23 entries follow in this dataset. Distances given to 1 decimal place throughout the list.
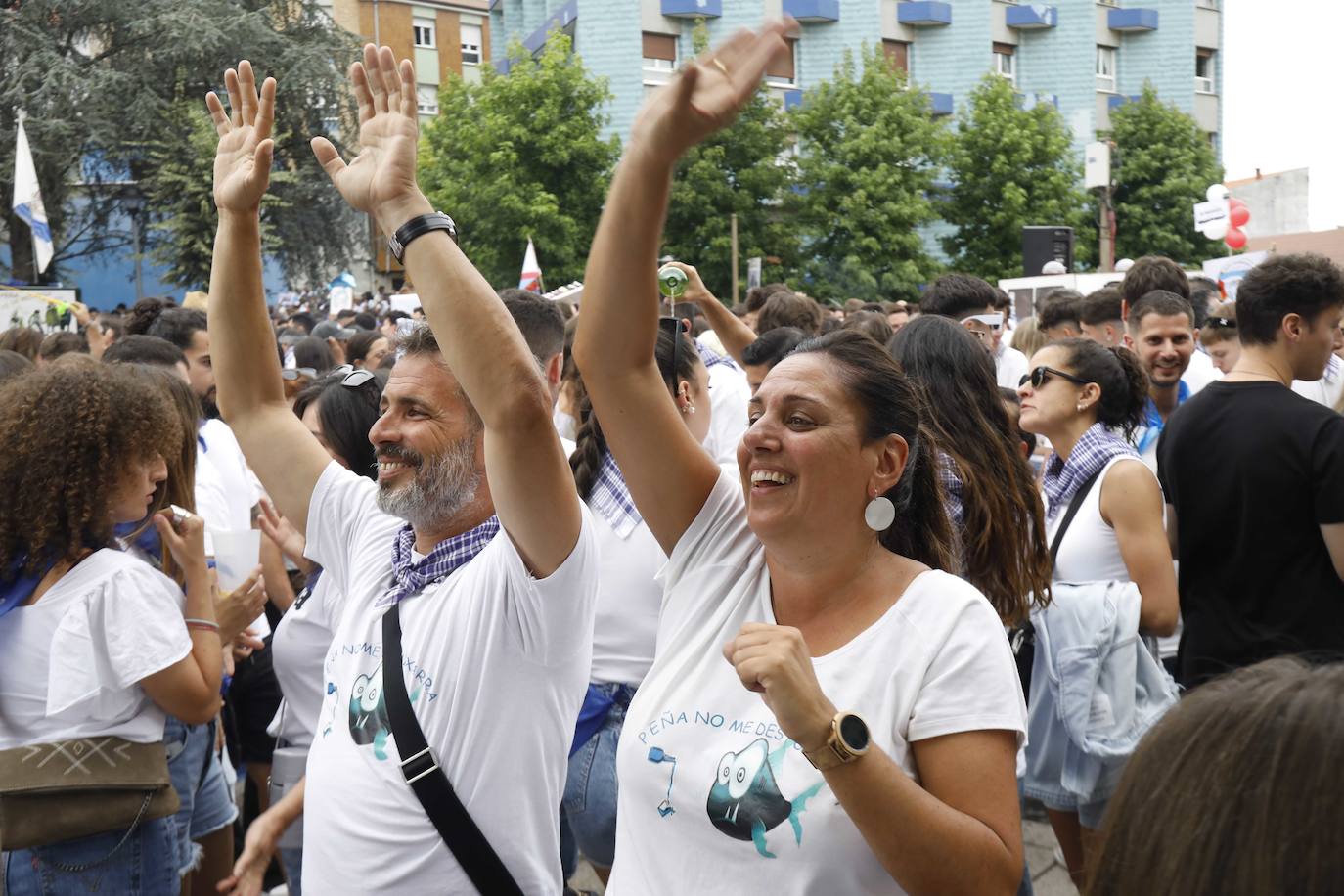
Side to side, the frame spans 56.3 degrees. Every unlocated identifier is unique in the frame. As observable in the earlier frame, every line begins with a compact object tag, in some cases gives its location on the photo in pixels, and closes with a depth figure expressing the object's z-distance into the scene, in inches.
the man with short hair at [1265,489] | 145.1
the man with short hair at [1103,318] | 275.7
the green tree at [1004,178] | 1284.4
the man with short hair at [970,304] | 251.1
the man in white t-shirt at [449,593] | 85.8
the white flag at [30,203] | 428.8
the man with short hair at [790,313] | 289.1
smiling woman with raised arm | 69.7
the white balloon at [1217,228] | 454.9
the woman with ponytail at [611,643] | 131.5
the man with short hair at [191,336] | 252.8
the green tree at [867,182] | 1211.9
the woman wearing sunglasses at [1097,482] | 145.3
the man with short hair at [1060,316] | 295.3
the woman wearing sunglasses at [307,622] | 128.3
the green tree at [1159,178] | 1333.7
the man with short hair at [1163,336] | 227.8
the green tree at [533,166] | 1127.6
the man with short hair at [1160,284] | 257.1
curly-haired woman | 115.5
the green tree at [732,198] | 1160.2
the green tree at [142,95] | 1108.5
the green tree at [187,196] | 953.5
